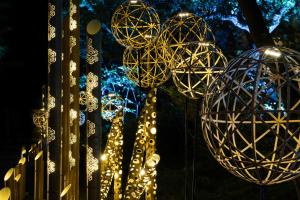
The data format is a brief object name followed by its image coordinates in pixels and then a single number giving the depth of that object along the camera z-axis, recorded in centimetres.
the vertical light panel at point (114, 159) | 534
